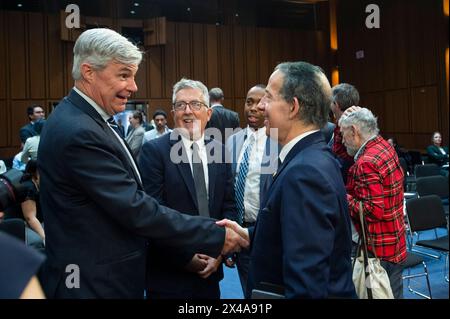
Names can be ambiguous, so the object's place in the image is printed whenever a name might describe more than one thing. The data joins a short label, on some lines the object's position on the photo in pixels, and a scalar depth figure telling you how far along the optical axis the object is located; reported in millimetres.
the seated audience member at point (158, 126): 6887
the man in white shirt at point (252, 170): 2758
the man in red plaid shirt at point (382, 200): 2732
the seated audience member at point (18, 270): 615
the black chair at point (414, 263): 3586
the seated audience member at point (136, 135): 6334
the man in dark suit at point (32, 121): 7418
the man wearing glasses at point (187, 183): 2121
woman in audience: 8711
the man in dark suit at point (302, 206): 1362
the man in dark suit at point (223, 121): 4617
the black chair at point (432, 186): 5664
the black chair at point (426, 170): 7113
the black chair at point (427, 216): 4086
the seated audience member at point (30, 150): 5902
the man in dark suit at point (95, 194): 1534
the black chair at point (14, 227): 3086
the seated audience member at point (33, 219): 3439
